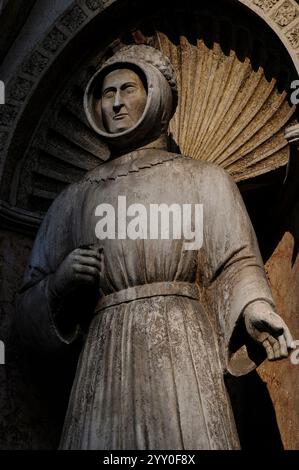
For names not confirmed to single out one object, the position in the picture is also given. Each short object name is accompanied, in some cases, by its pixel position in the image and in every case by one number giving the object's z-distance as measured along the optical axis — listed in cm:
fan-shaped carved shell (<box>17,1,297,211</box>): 734
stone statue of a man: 607
